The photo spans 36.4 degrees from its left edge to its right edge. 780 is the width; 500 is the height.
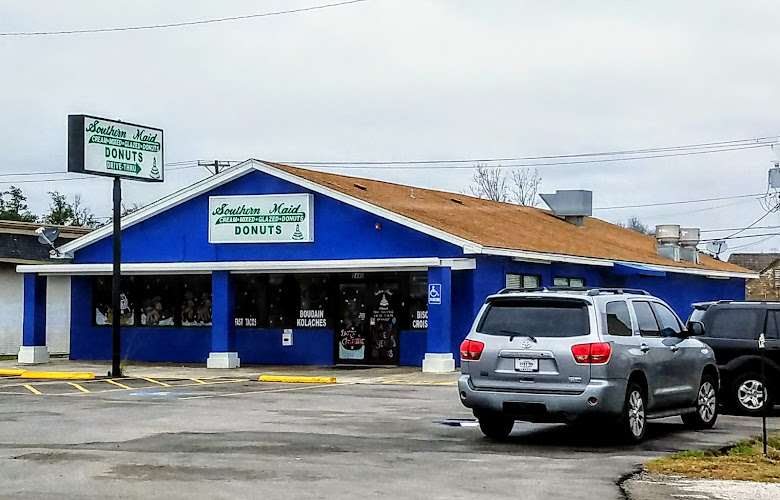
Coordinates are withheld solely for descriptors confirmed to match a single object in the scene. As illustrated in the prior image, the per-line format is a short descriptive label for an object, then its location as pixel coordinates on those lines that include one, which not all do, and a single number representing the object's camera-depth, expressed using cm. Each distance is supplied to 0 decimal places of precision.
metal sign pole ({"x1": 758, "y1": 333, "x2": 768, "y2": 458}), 1284
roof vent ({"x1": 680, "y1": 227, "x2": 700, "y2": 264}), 4141
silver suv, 1298
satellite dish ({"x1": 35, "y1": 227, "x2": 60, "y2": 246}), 3345
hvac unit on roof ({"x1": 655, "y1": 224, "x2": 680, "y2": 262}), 4025
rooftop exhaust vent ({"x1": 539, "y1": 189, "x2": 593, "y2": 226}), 4034
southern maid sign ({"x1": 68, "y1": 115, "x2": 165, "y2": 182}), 2664
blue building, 2827
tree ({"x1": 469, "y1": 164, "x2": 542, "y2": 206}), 7325
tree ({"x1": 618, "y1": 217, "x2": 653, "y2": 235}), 9481
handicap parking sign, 2703
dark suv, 1706
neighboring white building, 3744
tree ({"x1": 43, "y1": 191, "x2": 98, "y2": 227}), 7344
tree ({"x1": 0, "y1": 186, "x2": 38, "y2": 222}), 6838
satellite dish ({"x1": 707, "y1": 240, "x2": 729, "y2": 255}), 4753
